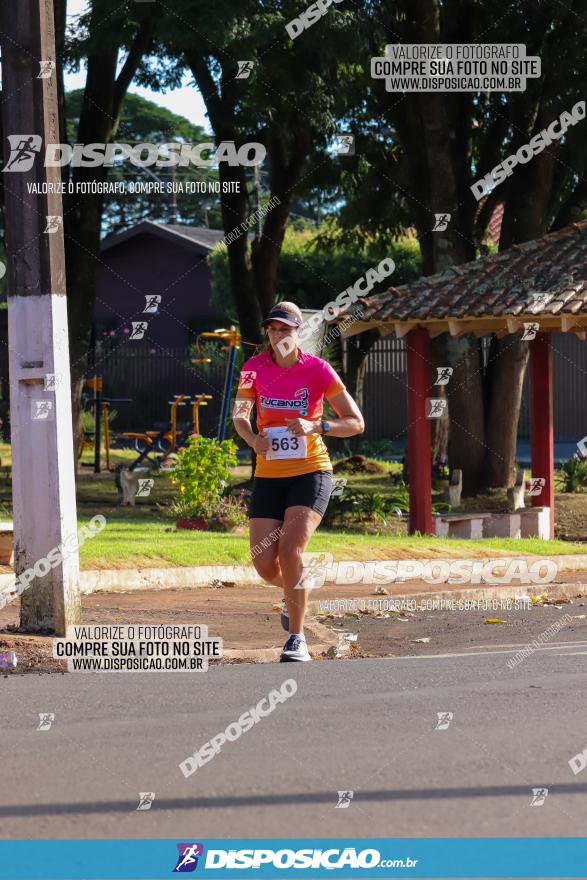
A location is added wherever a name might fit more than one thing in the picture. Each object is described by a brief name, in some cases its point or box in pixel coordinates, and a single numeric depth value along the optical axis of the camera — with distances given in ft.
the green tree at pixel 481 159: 66.13
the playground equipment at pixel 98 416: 80.74
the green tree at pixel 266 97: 57.82
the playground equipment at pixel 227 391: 72.02
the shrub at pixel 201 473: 55.67
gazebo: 55.93
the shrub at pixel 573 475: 77.20
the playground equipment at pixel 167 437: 80.84
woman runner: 29.66
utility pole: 31.42
